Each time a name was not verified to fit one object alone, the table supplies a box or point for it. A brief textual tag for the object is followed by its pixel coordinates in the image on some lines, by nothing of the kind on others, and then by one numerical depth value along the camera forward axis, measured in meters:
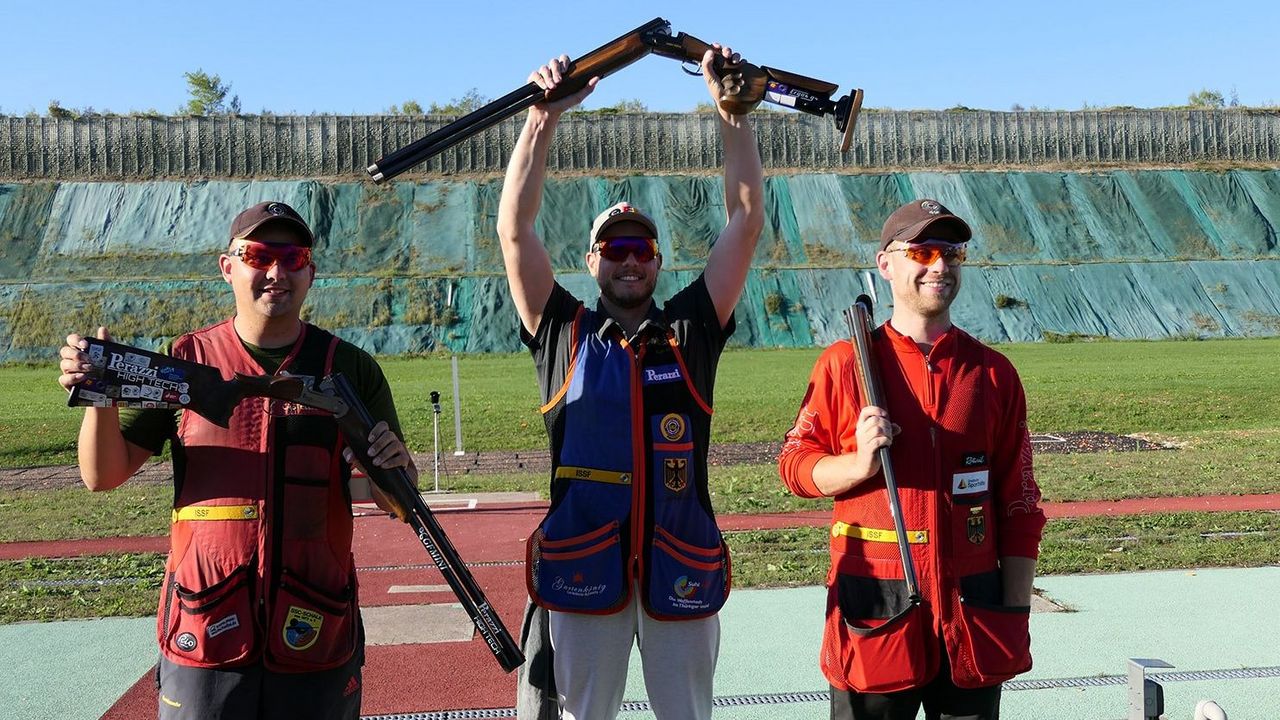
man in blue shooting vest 3.64
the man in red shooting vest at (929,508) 3.48
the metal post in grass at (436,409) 12.90
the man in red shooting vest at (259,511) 3.36
